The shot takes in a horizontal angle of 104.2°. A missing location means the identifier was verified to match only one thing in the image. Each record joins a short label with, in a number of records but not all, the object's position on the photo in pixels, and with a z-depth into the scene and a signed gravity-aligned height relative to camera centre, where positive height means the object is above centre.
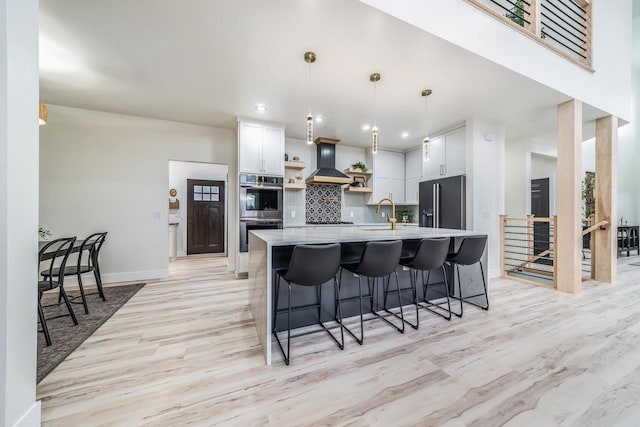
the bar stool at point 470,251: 2.55 -0.40
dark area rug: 1.82 -1.04
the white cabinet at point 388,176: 5.44 +0.82
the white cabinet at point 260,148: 3.99 +1.07
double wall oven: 3.99 +0.16
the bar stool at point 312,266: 1.72 -0.38
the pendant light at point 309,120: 2.33 +0.88
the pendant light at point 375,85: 2.64 +1.47
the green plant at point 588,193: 6.09 +0.47
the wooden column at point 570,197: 3.26 +0.20
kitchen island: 1.77 -0.36
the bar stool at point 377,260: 2.00 -0.39
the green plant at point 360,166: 5.25 +0.98
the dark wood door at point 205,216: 6.19 -0.08
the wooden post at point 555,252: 3.46 -0.57
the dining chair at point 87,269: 2.55 -0.61
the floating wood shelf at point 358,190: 5.28 +0.49
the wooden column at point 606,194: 3.69 +0.27
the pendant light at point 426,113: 2.78 +1.48
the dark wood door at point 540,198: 6.05 +0.35
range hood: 4.70 +0.93
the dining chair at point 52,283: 1.94 -0.60
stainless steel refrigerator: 3.95 +0.17
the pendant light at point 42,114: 2.30 +0.92
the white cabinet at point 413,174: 5.30 +0.84
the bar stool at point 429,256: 2.29 -0.40
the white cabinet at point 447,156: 4.09 +0.99
